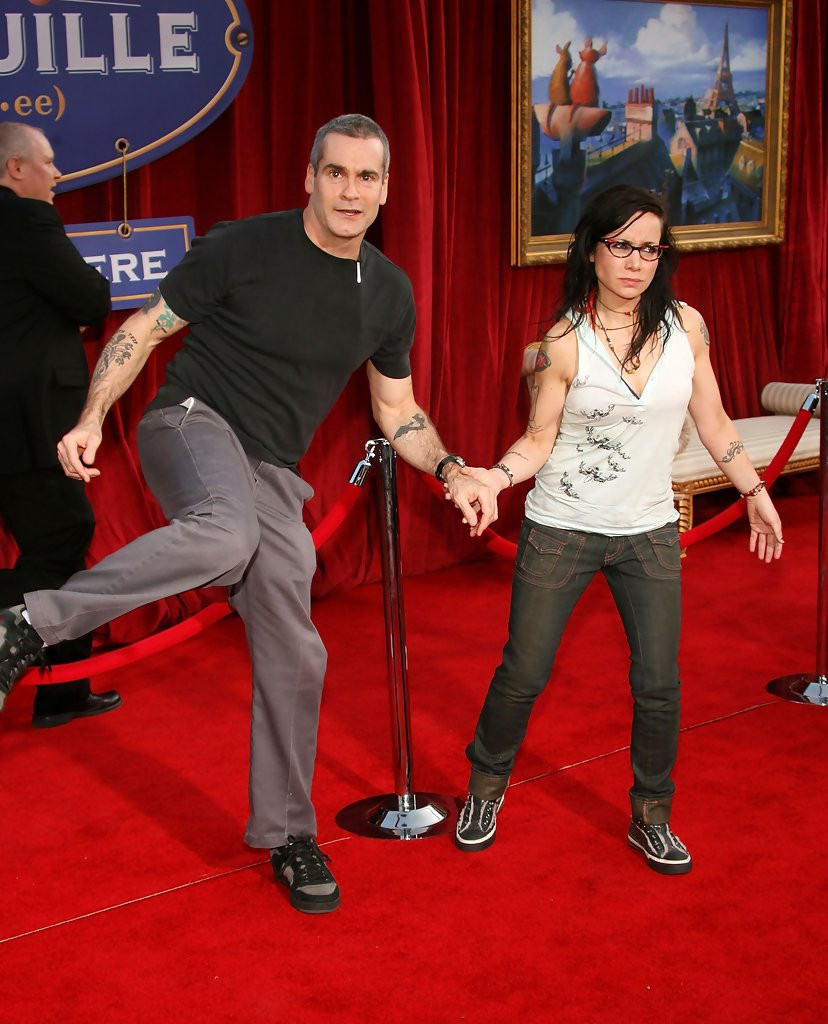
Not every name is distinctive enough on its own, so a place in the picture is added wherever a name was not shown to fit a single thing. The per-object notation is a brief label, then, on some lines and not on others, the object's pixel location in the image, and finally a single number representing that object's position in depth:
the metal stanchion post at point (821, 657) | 4.47
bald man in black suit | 4.07
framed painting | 6.16
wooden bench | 6.31
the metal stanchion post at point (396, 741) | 3.46
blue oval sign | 4.69
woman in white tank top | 3.05
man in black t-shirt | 3.07
